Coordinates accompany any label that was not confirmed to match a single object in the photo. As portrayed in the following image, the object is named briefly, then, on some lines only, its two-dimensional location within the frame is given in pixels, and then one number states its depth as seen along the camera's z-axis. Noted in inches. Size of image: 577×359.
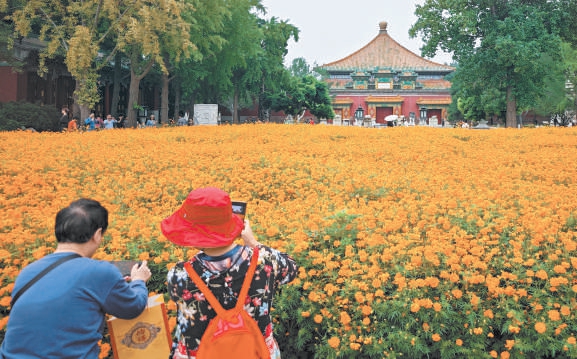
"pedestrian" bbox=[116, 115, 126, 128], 1016.2
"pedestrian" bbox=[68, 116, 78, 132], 624.4
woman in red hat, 84.2
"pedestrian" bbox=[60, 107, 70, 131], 721.1
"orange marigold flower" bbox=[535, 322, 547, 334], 114.4
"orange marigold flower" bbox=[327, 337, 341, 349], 114.3
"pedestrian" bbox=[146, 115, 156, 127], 868.9
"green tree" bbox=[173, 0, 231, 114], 789.9
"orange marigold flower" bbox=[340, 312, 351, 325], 120.4
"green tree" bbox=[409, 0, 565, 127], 927.0
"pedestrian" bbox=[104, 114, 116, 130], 745.1
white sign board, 866.1
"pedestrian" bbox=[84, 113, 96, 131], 682.3
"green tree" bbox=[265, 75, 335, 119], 1310.3
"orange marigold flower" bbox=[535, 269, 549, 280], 131.6
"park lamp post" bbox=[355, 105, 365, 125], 1944.6
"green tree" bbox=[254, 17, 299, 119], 1163.4
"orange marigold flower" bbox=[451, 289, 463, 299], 124.3
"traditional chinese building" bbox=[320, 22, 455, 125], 1930.4
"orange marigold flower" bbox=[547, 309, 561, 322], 116.7
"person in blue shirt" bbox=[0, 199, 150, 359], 81.0
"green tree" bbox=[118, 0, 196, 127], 656.4
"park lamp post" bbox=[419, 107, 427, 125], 1886.6
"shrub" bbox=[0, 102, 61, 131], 638.5
